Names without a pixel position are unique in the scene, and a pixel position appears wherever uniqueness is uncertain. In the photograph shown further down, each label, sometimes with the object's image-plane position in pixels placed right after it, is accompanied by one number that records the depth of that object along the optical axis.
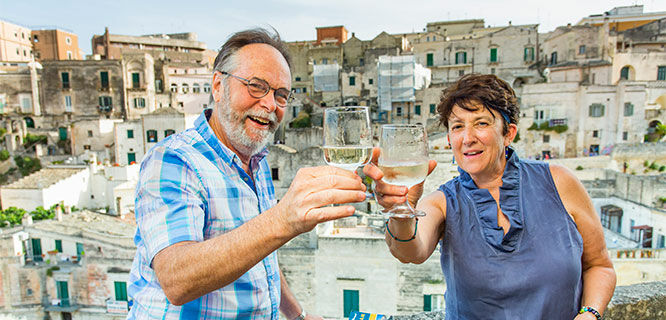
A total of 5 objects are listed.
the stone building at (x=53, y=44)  42.38
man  1.39
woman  2.21
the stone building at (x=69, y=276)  17.03
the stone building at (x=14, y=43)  39.91
